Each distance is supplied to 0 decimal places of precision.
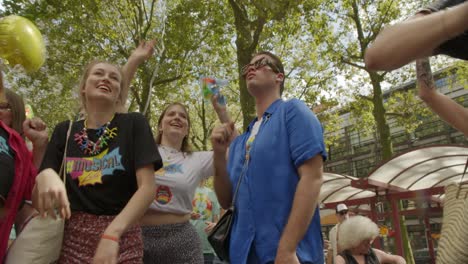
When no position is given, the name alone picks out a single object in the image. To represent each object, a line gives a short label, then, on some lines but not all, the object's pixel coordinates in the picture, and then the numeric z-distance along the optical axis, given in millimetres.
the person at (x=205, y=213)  5250
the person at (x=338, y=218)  7090
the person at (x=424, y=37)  958
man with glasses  2047
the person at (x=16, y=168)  2113
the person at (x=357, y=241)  4543
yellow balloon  2658
